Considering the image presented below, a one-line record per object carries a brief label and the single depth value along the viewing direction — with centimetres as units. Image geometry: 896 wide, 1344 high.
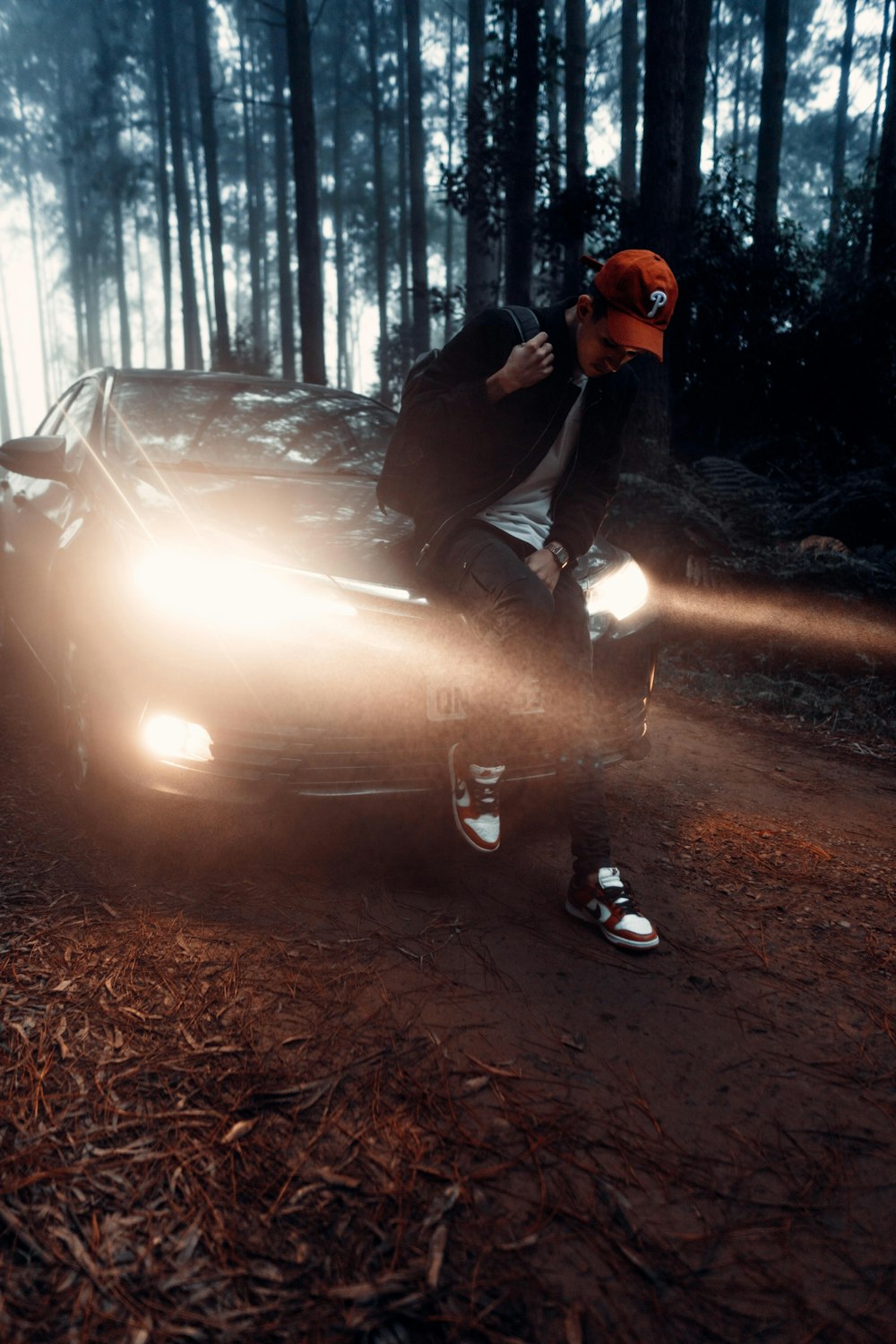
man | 256
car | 248
